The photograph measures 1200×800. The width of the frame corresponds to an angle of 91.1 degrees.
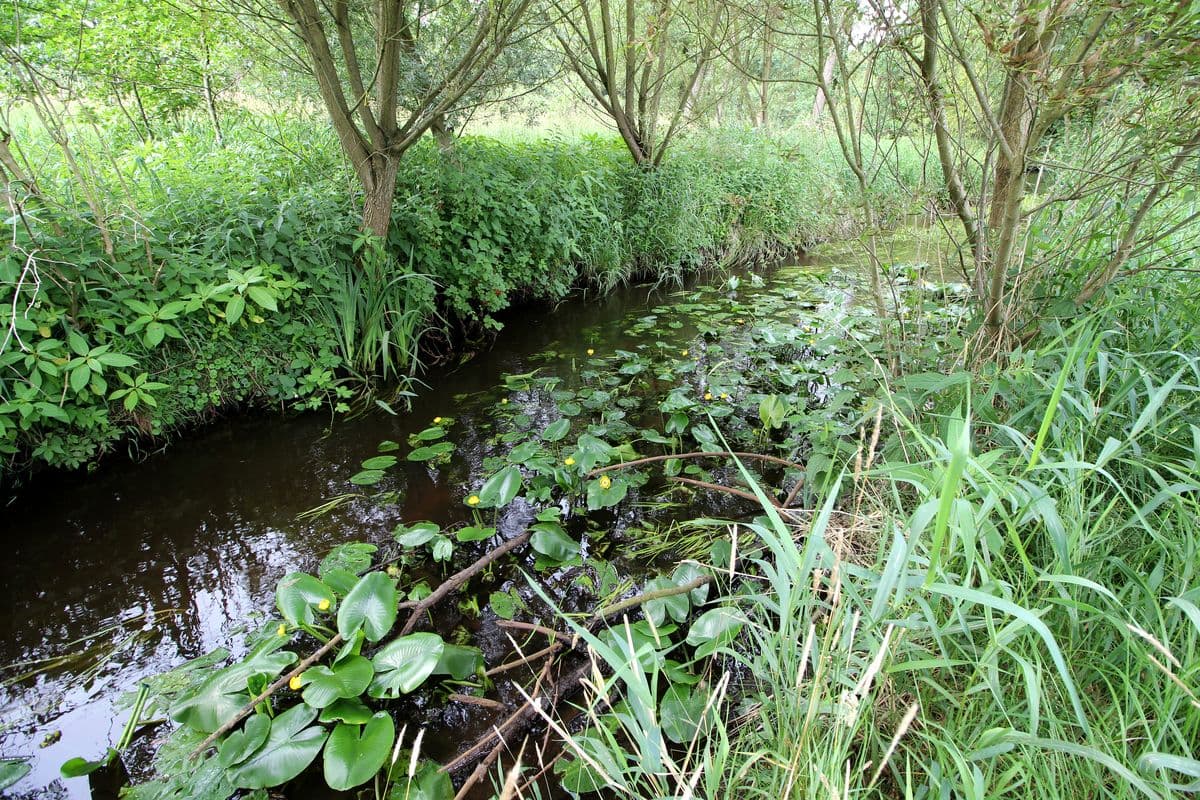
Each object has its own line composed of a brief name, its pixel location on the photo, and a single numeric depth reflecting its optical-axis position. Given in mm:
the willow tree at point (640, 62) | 5809
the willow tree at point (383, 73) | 3523
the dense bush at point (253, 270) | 2742
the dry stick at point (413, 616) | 1553
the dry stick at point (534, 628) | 1836
